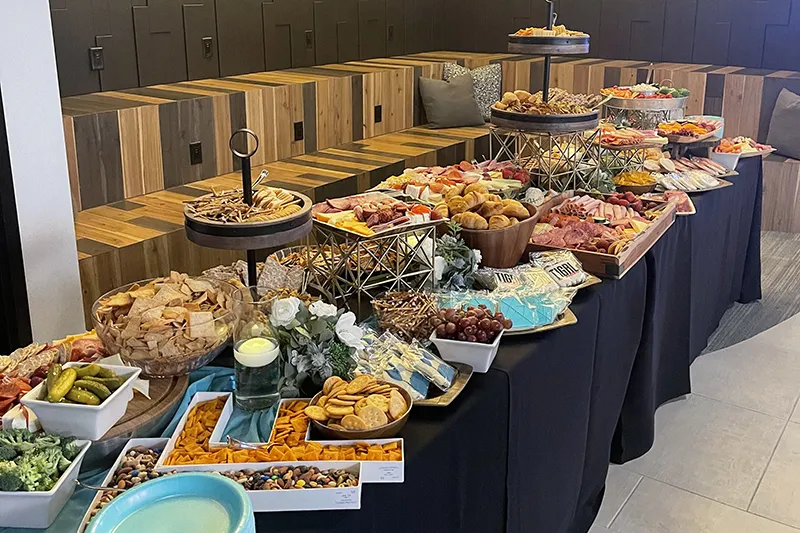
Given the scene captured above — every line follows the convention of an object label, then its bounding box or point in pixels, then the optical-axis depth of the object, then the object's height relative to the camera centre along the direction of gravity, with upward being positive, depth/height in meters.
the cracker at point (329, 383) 1.28 -0.55
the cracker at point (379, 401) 1.21 -0.55
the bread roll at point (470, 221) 1.89 -0.43
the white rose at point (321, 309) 1.34 -0.45
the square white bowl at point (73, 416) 1.10 -0.52
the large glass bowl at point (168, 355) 1.28 -0.51
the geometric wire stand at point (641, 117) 3.42 -0.34
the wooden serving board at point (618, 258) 1.98 -0.55
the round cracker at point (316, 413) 1.19 -0.56
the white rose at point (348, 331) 1.35 -0.49
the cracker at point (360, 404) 1.20 -0.55
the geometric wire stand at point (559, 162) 2.52 -0.41
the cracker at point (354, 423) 1.17 -0.56
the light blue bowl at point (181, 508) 0.79 -0.47
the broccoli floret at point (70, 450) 1.06 -0.54
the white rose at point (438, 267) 1.75 -0.50
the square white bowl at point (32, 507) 0.97 -0.57
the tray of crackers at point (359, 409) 1.17 -0.56
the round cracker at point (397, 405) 1.21 -0.56
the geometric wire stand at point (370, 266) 1.64 -0.48
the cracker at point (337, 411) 1.19 -0.55
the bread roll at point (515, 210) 1.96 -0.42
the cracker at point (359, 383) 1.26 -0.55
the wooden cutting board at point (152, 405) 1.17 -0.56
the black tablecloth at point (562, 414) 1.22 -0.76
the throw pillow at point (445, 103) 4.93 -0.40
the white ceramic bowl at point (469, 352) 1.44 -0.56
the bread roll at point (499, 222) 1.89 -0.43
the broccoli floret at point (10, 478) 0.97 -0.53
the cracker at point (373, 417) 1.18 -0.56
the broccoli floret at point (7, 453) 1.01 -0.52
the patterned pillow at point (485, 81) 5.16 -0.29
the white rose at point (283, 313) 1.32 -0.45
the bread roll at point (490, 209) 1.95 -0.42
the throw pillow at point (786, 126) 4.83 -0.53
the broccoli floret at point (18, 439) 1.04 -0.53
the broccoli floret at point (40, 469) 0.99 -0.54
